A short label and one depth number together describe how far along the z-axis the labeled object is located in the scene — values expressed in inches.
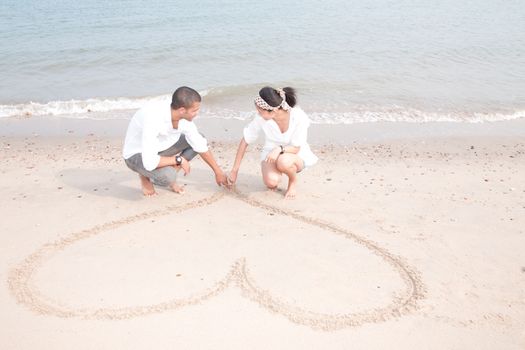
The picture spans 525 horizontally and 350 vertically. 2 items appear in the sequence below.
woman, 201.2
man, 189.3
